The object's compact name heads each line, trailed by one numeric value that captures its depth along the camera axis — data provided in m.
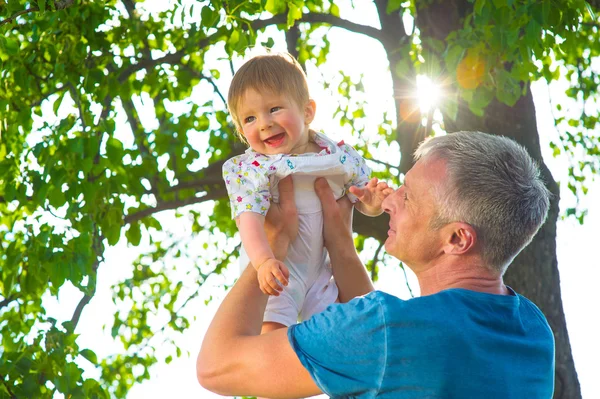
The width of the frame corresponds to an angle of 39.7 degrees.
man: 2.06
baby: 2.78
